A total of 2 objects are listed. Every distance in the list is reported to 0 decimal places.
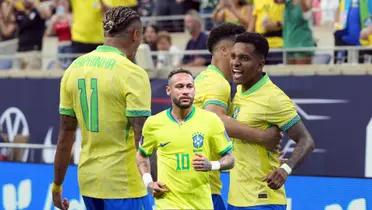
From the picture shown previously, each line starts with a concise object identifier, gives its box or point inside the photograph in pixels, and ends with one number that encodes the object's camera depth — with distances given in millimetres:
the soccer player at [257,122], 7703
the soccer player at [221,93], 7734
